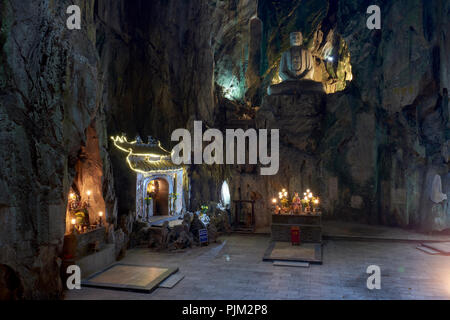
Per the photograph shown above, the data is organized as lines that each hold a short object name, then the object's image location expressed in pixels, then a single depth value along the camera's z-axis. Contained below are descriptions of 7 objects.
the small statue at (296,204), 18.09
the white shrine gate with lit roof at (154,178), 18.20
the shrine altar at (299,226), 17.41
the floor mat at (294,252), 14.54
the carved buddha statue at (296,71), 23.99
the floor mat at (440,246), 15.46
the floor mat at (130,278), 11.45
